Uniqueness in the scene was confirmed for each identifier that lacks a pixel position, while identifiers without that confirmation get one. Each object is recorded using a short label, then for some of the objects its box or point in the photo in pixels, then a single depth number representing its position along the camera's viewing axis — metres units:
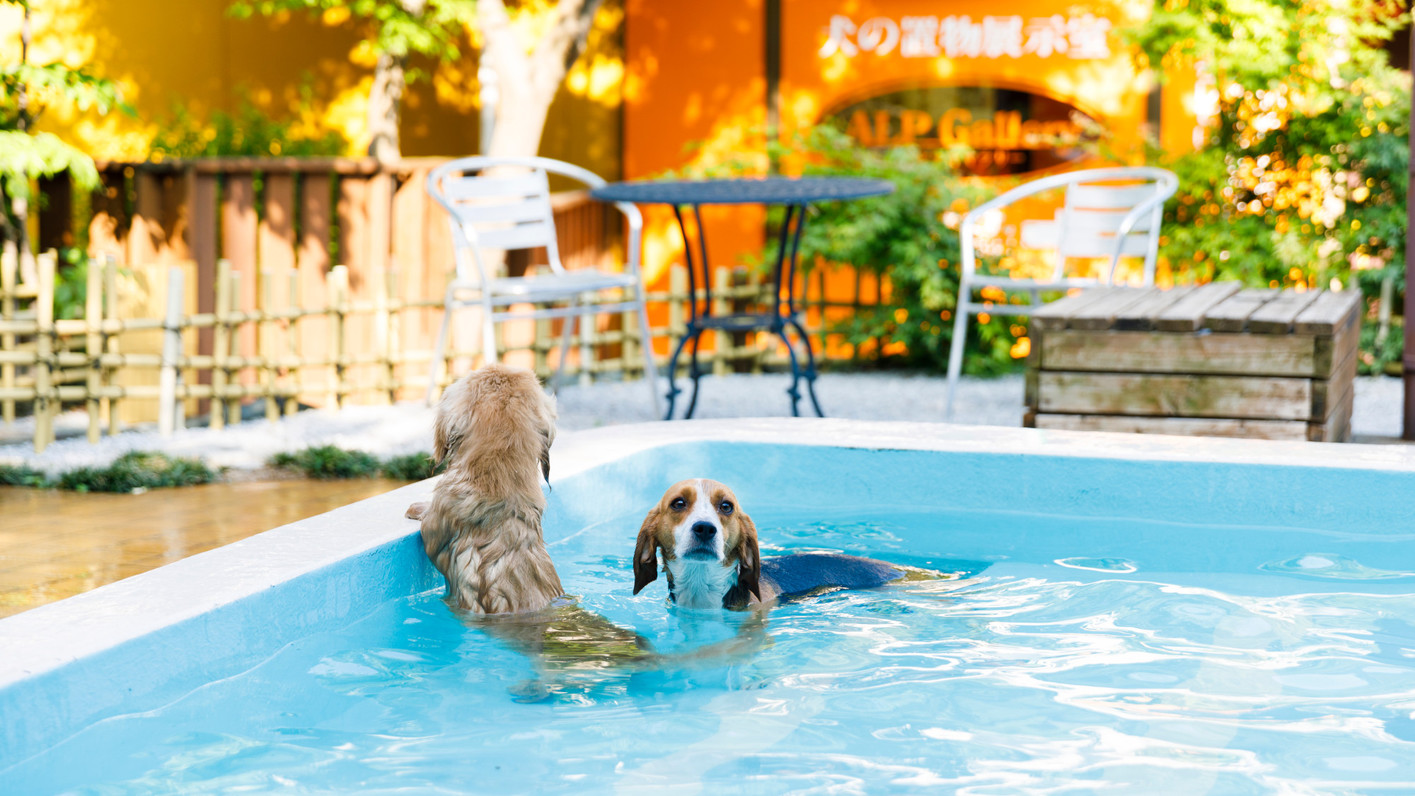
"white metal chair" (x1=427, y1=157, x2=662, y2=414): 6.35
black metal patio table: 5.73
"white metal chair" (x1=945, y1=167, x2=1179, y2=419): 6.57
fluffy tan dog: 2.93
